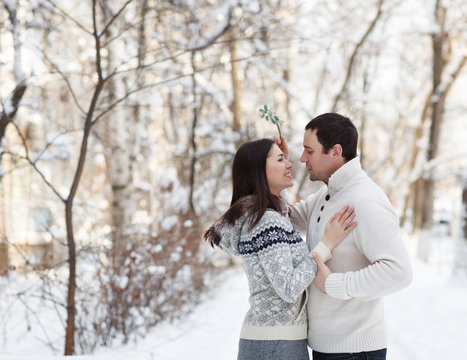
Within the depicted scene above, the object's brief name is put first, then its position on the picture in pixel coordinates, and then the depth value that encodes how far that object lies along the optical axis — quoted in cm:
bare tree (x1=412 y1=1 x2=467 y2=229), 1338
